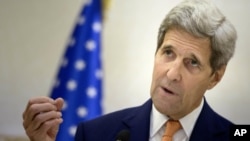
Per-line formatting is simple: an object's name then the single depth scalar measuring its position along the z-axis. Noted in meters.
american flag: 5.12
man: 4.79
